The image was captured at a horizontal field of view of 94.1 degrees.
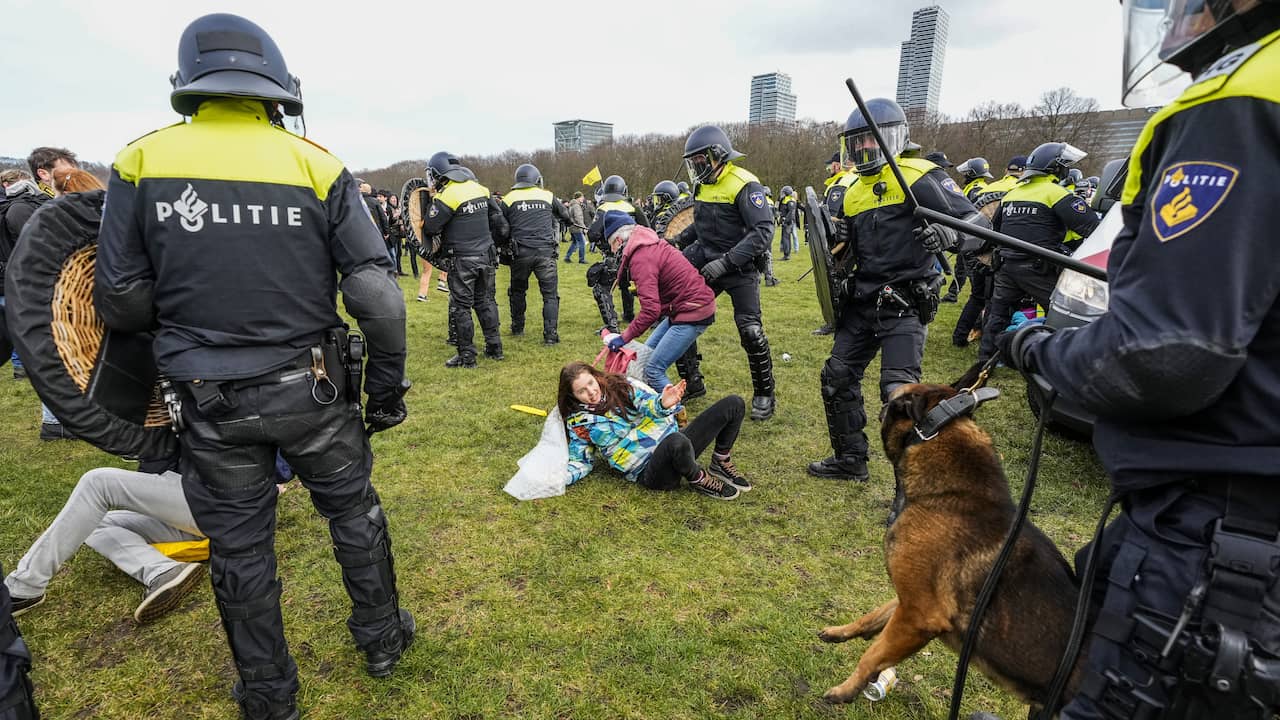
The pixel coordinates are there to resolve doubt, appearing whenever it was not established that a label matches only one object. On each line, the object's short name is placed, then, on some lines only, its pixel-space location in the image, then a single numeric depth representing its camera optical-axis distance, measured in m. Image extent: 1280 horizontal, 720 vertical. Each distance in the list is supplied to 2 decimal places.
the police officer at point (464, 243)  7.42
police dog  1.71
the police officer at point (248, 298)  2.00
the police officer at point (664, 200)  11.02
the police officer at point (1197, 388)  1.00
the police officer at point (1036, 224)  6.14
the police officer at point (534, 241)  8.30
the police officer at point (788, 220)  18.09
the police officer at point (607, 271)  8.48
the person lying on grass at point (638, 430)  4.19
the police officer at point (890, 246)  3.77
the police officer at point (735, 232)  5.38
